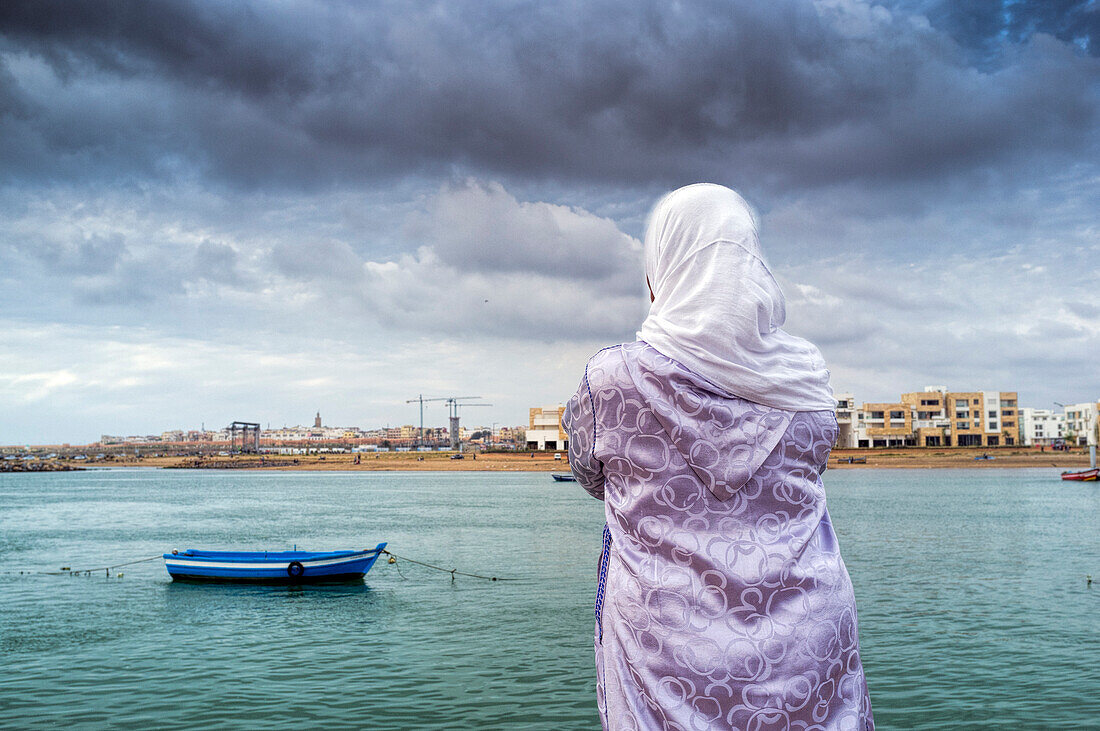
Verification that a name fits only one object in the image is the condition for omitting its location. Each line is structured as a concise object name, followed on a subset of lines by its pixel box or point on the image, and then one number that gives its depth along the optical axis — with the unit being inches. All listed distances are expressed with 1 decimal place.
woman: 67.6
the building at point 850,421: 4228.8
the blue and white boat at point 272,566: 801.6
